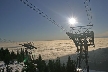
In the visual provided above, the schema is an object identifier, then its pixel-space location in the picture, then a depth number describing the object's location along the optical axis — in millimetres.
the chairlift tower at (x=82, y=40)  18063
